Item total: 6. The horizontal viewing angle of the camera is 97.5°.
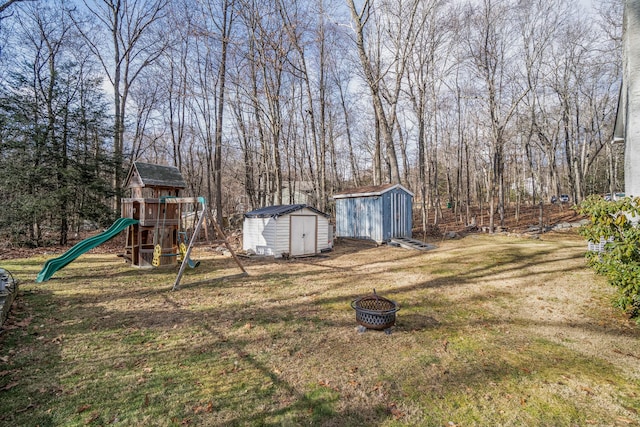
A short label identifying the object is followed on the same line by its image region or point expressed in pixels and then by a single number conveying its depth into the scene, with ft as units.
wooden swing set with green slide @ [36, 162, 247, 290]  31.42
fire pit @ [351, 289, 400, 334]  15.35
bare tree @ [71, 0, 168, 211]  53.04
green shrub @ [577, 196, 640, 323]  14.87
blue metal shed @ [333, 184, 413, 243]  50.80
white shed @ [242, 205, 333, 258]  40.01
